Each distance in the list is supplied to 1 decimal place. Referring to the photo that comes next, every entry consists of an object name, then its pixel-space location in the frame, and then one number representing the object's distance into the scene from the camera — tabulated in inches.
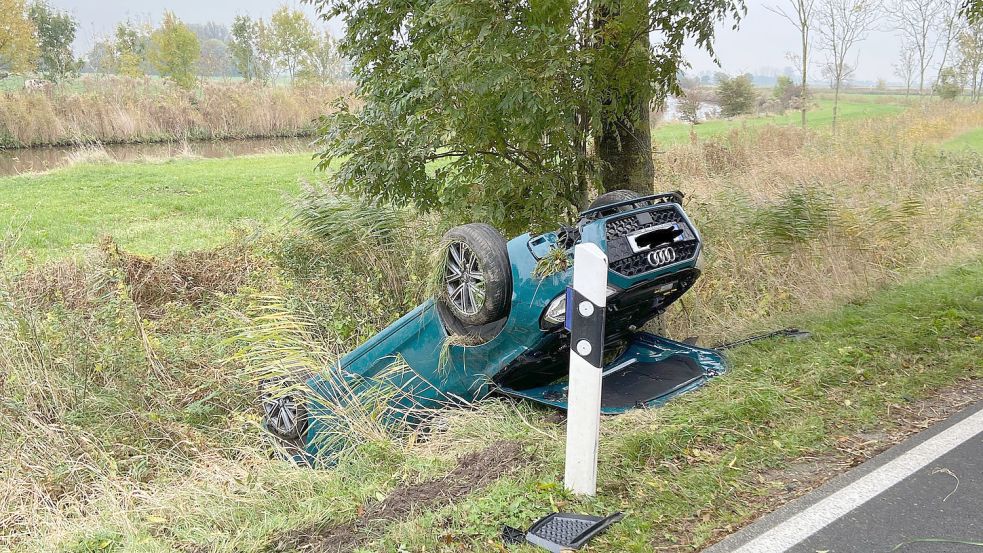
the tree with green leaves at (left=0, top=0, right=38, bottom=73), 1387.8
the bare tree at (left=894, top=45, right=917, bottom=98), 1229.1
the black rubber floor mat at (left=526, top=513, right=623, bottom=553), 112.7
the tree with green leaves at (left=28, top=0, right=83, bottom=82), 1350.9
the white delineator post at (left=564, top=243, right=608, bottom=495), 126.3
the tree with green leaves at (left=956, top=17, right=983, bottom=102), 1082.8
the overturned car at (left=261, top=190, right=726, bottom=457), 160.6
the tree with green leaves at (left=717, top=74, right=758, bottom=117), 1154.7
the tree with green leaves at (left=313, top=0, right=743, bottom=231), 213.5
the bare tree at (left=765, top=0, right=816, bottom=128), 656.4
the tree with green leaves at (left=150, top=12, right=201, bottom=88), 1568.7
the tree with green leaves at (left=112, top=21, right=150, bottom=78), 1572.3
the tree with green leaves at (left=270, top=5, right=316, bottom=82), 1793.8
